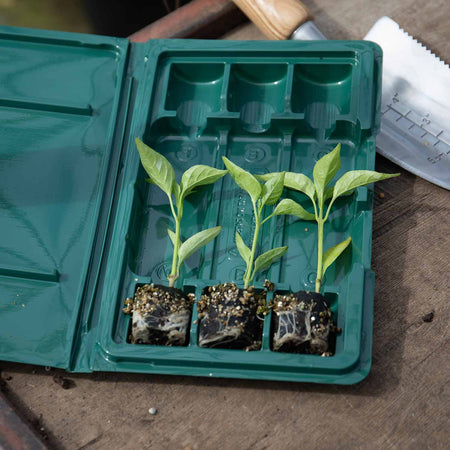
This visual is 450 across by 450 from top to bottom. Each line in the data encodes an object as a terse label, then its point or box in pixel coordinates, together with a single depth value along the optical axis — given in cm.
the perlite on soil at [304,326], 88
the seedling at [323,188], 96
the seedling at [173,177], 99
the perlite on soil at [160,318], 90
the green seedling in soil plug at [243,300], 89
